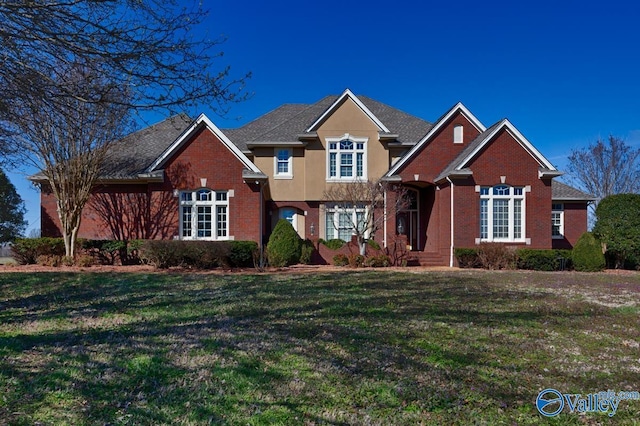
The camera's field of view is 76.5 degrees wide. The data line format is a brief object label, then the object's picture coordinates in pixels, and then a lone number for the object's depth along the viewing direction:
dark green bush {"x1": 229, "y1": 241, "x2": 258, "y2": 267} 17.29
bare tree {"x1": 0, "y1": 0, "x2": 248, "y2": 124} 5.85
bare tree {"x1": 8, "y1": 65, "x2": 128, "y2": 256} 16.34
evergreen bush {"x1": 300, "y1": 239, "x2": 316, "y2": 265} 20.08
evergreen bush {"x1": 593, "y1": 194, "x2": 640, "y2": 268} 18.31
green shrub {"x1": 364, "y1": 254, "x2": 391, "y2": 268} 18.47
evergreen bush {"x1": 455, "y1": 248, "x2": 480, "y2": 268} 18.16
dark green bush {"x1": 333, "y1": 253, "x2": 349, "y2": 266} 18.98
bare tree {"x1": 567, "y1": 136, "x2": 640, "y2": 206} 36.75
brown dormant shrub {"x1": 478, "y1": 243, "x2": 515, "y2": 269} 17.70
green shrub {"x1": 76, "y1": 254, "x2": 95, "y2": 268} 16.44
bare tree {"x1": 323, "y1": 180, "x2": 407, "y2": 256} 19.91
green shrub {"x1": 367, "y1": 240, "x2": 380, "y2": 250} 19.98
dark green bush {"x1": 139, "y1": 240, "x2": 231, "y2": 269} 16.09
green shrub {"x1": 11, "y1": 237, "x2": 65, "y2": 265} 17.70
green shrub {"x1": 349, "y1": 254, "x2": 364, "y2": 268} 18.31
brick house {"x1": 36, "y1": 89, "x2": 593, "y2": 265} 18.95
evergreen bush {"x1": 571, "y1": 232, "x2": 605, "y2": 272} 17.83
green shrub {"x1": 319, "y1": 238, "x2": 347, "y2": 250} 20.58
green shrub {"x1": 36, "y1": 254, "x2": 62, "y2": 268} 16.75
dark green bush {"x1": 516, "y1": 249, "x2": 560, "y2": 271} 17.75
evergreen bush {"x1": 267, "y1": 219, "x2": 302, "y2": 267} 18.09
